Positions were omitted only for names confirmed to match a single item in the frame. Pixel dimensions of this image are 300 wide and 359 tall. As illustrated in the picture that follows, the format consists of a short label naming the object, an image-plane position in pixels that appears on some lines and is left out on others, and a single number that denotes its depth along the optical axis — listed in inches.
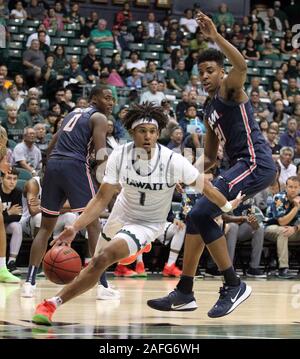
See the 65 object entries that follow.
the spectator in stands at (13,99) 592.1
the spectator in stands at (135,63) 730.2
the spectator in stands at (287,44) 873.5
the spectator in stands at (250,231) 477.1
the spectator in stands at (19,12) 738.8
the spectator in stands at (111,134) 414.7
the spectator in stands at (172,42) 799.7
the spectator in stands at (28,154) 500.4
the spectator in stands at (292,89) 772.0
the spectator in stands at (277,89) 758.5
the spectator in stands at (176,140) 546.9
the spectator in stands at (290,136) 642.8
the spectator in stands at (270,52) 845.8
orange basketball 265.9
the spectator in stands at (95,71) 685.0
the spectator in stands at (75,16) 782.5
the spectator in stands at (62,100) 587.8
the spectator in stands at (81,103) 536.4
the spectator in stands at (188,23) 861.8
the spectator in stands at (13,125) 545.0
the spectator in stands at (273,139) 604.1
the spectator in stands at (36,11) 768.3
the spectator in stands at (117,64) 714.8
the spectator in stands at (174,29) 814.5
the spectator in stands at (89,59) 698.8
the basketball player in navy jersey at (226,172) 258.2
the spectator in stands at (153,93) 648.4
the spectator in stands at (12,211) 434.9
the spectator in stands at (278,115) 700.7
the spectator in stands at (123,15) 842.2
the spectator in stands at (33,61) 656.4
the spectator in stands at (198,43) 810.2
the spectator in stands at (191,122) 596.4
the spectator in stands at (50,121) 566.6
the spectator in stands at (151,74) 705.6
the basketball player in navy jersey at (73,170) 326.0
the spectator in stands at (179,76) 733.9
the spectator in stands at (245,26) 877.2
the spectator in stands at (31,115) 557.9
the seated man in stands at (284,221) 488.4
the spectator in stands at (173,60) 760.6
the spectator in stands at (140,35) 805.2
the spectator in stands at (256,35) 864.3
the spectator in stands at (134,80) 695.1
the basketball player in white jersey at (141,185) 245.8
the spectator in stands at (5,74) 606.9
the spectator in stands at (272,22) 919.7
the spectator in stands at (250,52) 827.4
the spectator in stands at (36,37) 696.4
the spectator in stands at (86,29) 771.4
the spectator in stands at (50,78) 629.9
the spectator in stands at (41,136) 525.0
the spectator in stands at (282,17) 930.1
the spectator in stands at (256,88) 732.7
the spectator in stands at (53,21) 747.2
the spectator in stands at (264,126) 630.2
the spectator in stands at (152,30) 811.4
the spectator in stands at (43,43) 682.6
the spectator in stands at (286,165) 557.3
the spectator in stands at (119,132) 562.6
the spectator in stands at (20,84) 621.0
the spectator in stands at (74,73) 661.9
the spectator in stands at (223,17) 898.1
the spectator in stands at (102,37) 766.5
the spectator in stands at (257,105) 692.1
